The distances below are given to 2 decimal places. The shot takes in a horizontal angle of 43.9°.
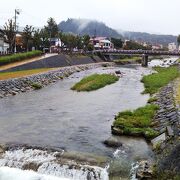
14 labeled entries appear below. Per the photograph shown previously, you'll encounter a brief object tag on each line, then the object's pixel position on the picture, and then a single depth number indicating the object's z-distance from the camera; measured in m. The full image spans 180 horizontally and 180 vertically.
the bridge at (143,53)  73.87
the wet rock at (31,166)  11.75
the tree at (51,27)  80.62
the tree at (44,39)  70.53
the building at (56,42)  83.51
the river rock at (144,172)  10.91
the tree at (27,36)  58.82
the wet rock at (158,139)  13.70
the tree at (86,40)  88.04
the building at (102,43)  115.85
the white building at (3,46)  55.40
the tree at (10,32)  51.20
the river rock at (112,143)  14.08
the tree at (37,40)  63.74
